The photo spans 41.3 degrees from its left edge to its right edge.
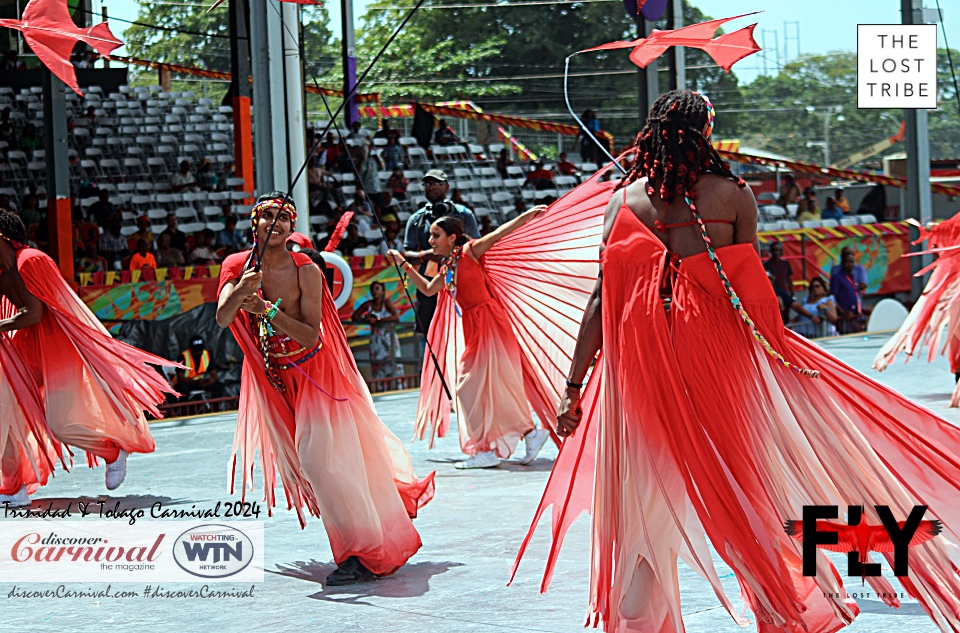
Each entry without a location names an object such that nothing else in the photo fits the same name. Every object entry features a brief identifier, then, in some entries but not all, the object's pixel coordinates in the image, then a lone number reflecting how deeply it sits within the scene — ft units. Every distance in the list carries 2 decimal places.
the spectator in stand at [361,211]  61.46
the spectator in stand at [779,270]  56.54
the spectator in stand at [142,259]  50.42
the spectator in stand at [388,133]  77.15
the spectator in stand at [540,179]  77.25
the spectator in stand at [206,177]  70.23
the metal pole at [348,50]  82.38
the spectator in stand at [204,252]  52.54
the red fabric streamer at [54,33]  24.57
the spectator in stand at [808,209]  74.13
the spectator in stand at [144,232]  54.24
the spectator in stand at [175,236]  53.83
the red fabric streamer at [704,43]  21.21
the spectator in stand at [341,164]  71.87
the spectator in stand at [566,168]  83.35
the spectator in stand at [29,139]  72.95
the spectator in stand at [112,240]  55.47
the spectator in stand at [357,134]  75.12
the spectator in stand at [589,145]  73.77
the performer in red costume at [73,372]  23.40
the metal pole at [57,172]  50.90
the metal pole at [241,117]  72.43
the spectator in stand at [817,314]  54.90
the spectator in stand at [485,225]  61.36
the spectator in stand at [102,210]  58.03
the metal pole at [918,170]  63.87
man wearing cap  28.91
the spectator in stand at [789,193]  82.28
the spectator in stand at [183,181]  68.54
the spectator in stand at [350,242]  55.88
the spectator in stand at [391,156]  76.02
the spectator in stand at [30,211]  57.62
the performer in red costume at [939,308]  31.09
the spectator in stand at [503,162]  81.05
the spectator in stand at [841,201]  78.02
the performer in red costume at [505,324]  25.38
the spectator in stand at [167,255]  52.39
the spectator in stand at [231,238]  54.85
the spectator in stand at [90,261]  51.21
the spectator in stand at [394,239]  57.82
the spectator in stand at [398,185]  69.51
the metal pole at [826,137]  204.74
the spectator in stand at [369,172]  64.39
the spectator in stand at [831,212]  75.15
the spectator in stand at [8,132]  72.95
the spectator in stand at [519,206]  70.64
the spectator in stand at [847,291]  56.95
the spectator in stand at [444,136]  84.94
